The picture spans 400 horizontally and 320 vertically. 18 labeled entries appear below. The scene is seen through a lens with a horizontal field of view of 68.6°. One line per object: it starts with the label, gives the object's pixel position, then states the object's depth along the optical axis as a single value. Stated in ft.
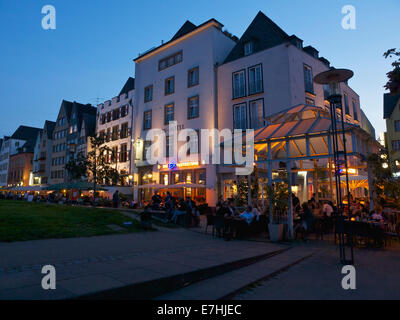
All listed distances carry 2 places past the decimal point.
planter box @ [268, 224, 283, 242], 35.17
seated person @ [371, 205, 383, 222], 32.48
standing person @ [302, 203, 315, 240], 35.88
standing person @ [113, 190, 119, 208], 79.46
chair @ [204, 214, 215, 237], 40.47
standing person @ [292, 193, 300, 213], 45.37
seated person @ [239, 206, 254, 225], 38.12
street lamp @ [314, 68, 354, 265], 23.15
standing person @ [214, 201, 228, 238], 37.73
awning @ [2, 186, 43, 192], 103.08
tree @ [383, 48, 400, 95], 15.44
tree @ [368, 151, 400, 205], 35.63
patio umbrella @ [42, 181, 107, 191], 73.77
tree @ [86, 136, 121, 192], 75.02
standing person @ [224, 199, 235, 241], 36.19
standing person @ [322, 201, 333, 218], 41.08
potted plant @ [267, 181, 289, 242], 35.32
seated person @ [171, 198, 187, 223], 50.44
